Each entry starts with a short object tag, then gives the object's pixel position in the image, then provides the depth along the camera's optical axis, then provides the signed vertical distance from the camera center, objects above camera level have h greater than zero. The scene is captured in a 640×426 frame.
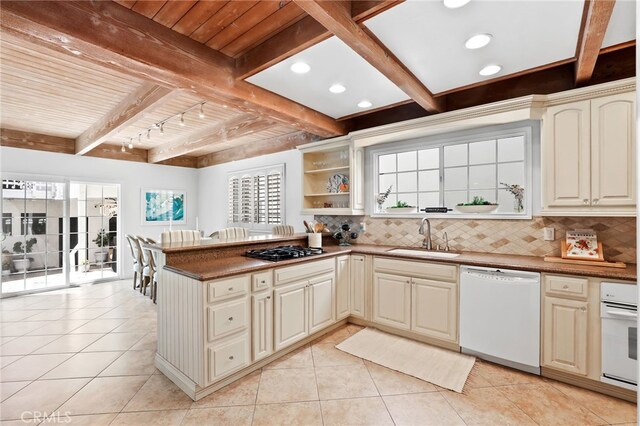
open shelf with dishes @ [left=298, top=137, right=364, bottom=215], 3.94 +0.52
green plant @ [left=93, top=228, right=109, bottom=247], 5.83 -0.55
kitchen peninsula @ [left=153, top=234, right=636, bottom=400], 2.20 -0.83
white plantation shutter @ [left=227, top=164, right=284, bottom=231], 5.32 +0.29
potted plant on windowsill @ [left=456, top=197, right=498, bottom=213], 3.07 +0.07
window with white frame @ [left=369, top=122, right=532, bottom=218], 3.05 +0.50
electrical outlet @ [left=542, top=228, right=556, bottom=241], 2.79 -0.21
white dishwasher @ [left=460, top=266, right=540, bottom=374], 2.42 -0.92
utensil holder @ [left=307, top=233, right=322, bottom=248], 3.69 -0.36
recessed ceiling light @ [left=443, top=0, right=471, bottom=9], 1.64 +1.21
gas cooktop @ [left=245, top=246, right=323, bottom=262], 2.84 -0.43
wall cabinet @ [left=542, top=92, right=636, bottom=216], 2.29 +0.47
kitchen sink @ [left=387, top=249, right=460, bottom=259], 3.04 -0.45
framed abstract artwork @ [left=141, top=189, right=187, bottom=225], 6.40 +0.14
